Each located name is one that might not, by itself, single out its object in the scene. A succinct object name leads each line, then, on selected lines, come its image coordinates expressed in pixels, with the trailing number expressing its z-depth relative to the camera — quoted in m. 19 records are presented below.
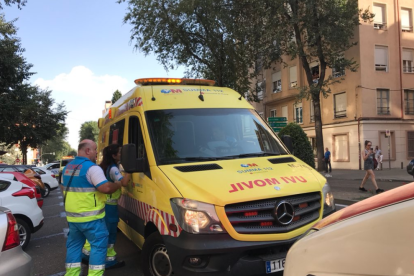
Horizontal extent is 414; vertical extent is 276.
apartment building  23.83
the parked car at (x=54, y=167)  24.98
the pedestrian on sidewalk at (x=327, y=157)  21.70
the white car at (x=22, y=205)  5.80
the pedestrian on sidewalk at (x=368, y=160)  10.15
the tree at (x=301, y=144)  15.46
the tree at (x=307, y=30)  18.34
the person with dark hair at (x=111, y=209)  4.57
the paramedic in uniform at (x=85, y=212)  3.60
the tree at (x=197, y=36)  20.84
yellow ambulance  2.98
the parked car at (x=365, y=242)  1.30
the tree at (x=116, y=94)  69.62
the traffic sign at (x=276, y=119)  17.91
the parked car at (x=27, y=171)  12.39
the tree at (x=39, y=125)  24.89
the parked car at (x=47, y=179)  15.80
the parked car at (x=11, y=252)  2.73
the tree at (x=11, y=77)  17.61
